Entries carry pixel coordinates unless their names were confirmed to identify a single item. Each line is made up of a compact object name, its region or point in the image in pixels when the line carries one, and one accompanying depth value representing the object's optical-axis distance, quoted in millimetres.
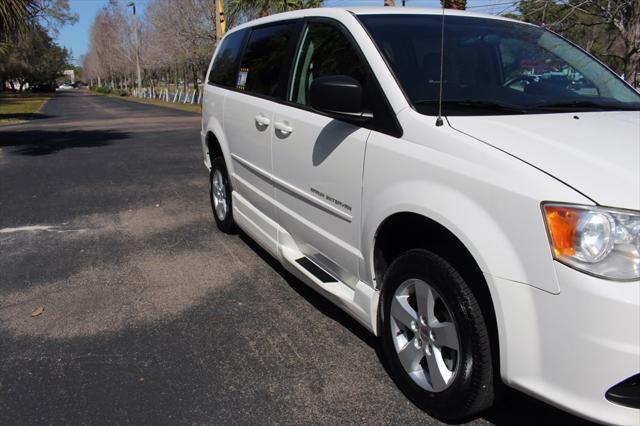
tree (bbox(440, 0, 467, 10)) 9312
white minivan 1937
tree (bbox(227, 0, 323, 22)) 16750
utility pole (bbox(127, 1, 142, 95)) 56194
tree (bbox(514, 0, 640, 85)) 7711
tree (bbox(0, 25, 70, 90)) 54500
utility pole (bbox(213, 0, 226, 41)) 16938
